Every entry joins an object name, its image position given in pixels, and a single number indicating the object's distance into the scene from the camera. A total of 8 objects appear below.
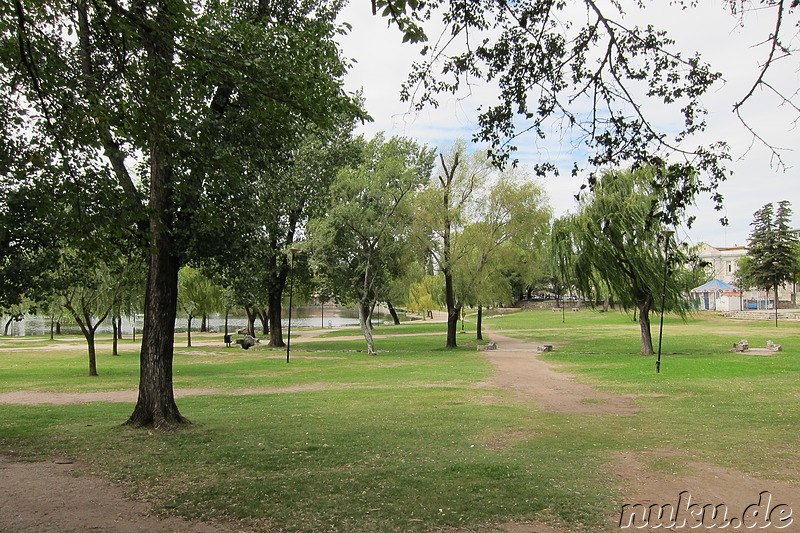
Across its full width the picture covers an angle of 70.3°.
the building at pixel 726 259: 104.44
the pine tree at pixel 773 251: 60.00
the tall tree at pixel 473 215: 29.84
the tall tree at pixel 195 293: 36.43
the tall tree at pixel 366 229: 27.23
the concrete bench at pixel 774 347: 24.22
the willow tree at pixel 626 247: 23.14
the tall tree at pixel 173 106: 6.32
